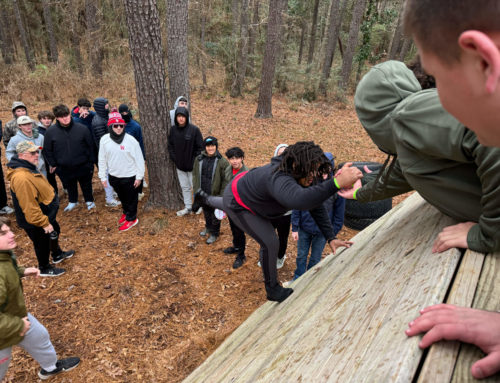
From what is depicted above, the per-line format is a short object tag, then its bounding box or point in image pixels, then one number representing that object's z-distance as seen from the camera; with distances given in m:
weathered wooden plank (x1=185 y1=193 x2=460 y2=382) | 0.97
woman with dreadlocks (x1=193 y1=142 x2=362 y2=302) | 2.41
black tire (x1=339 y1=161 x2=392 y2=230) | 6.06
